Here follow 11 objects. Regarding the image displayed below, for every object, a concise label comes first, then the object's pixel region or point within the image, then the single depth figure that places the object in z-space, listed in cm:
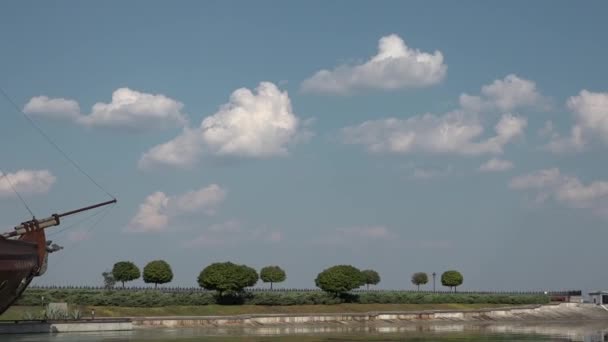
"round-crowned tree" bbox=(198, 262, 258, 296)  9694
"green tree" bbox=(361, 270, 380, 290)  14032
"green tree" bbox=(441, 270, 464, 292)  13250
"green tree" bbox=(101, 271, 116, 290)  10821
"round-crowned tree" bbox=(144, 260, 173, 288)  10319
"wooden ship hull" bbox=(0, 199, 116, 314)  5997
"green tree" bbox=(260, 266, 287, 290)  11606
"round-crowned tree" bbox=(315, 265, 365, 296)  10656
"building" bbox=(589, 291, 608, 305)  12875
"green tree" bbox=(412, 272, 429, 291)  14500
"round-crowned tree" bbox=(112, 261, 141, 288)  10381
